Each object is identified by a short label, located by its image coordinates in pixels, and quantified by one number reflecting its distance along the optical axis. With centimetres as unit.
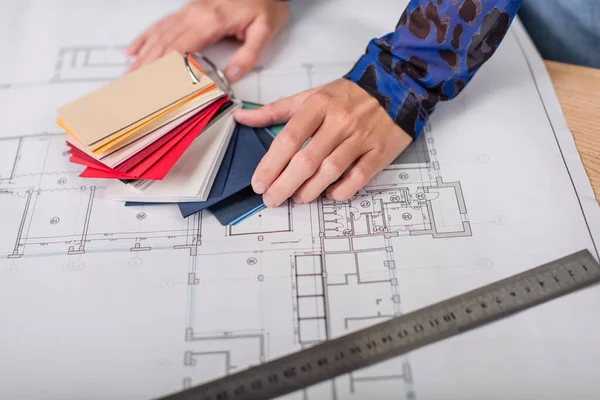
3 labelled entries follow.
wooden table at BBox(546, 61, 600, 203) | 57
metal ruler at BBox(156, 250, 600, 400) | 48
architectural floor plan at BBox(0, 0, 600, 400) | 49
